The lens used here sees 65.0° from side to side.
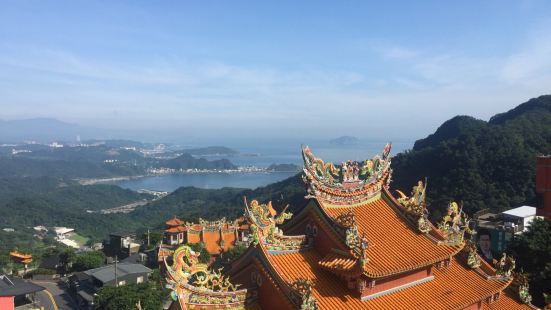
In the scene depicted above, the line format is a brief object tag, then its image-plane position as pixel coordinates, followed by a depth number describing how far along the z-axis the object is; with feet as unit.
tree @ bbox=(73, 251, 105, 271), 144.36
